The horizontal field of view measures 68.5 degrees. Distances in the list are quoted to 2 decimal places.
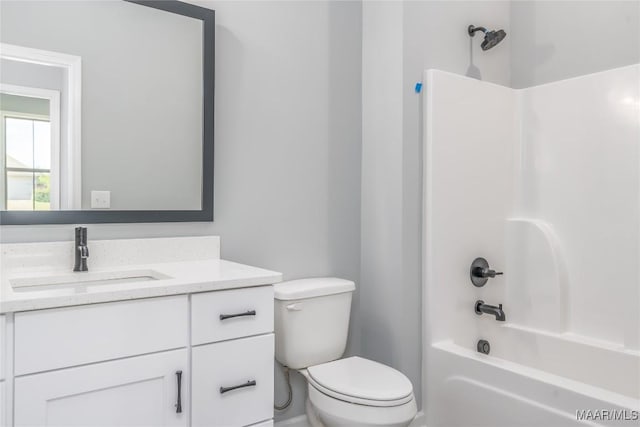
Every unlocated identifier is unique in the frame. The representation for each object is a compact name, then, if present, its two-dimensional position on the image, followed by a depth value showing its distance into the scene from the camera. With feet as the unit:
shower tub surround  6.80
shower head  7.58
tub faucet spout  7.14
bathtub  5.24
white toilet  5.46
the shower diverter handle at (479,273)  7.54
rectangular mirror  5.05
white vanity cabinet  3.74
